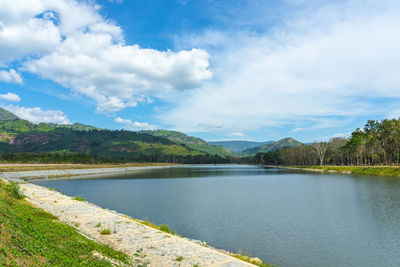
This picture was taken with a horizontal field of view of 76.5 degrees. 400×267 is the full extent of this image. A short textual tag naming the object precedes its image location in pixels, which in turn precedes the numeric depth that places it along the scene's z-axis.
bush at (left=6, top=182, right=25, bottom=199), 29.01
